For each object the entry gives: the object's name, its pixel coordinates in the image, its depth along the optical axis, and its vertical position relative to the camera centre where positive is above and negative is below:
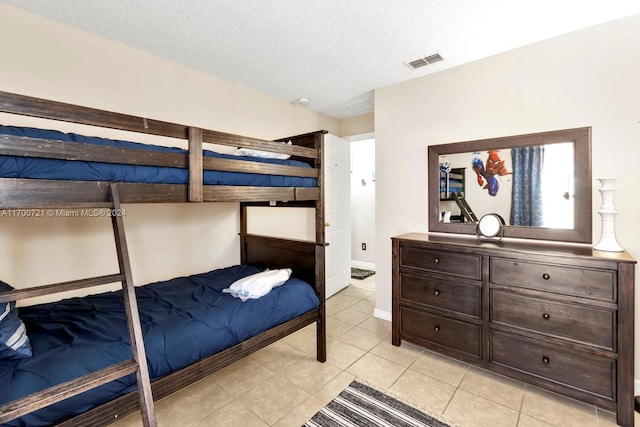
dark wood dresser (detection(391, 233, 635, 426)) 1.71 -0.71
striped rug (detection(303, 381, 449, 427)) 1.71 -1.26
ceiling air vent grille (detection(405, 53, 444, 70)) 2.48 +1.31
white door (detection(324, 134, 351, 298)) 3.90 -0.04
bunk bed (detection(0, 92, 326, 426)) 1.16 -0.60
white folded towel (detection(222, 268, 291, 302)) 2.03 -0.54
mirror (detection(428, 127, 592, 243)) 2.13 +0.20
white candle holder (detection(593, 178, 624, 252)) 1.91 -0.07
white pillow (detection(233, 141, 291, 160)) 2.14 +0.43
